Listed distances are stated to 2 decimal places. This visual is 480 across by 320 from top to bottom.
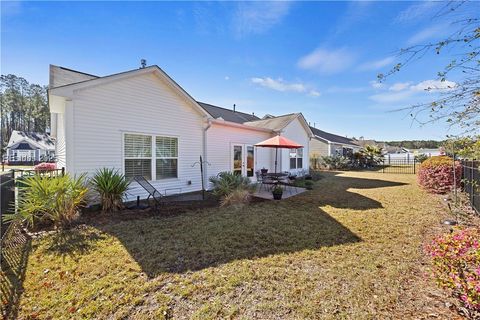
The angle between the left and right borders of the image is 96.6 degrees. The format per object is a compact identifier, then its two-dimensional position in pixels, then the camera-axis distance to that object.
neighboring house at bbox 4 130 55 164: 35.03
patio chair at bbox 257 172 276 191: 9.74
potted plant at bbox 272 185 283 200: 8.62
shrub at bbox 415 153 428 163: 27.13
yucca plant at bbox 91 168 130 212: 6.47
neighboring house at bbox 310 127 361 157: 26.38
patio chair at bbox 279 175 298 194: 9.88
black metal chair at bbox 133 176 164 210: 7.25
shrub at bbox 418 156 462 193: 9.50
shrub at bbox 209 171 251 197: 8.46
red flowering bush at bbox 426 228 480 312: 2.16
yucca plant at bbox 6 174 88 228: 5.18
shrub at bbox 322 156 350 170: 24.70
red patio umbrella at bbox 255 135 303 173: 9.72
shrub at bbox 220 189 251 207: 7.84
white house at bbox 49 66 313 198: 6.67
